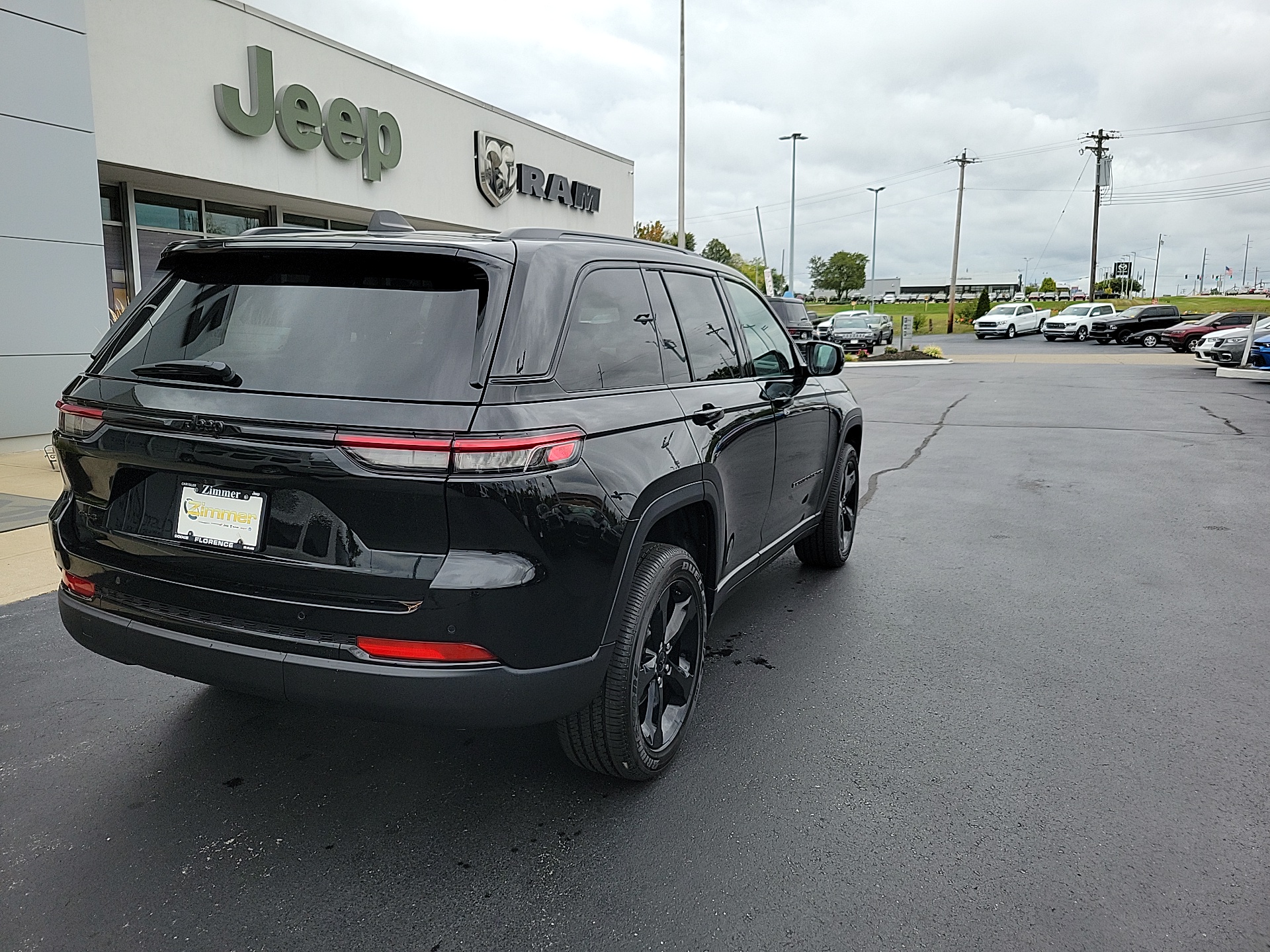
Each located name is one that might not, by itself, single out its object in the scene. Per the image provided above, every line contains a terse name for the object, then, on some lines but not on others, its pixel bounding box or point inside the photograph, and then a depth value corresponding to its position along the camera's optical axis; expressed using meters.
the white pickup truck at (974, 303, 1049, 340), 50.81
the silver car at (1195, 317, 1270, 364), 24.48
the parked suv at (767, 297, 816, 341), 22.62
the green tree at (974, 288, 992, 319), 62.81
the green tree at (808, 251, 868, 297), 121.06
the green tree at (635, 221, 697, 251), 56.99
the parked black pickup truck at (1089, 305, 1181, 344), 42.31
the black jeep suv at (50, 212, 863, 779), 2.45
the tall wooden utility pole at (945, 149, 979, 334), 59.22
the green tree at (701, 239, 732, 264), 97.31
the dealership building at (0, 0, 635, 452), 9.64
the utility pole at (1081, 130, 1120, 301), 63.97
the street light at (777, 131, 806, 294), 52.03
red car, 34.62
